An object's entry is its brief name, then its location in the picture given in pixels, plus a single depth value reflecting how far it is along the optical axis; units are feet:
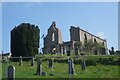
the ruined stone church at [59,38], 243.40
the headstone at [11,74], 54.03
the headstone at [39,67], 78.51
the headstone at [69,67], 60.39
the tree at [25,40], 143.84
